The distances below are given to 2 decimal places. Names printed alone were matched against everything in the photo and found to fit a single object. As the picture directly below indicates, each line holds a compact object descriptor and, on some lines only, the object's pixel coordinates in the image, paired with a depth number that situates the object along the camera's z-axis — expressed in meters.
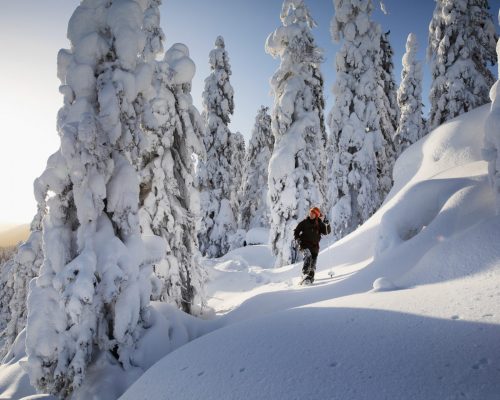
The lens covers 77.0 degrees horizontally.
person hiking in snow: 7.99
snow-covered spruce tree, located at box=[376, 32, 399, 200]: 20.81
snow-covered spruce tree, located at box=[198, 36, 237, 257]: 23.10
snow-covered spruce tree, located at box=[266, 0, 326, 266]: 15.27
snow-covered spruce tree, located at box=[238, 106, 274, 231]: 31.62
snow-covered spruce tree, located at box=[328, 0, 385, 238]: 17.52
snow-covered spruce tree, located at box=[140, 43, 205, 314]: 9.46
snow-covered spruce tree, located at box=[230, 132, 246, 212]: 26.92
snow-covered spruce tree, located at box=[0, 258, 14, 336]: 23.11
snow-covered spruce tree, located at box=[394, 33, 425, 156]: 24.14
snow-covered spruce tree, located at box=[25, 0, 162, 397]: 4.48
